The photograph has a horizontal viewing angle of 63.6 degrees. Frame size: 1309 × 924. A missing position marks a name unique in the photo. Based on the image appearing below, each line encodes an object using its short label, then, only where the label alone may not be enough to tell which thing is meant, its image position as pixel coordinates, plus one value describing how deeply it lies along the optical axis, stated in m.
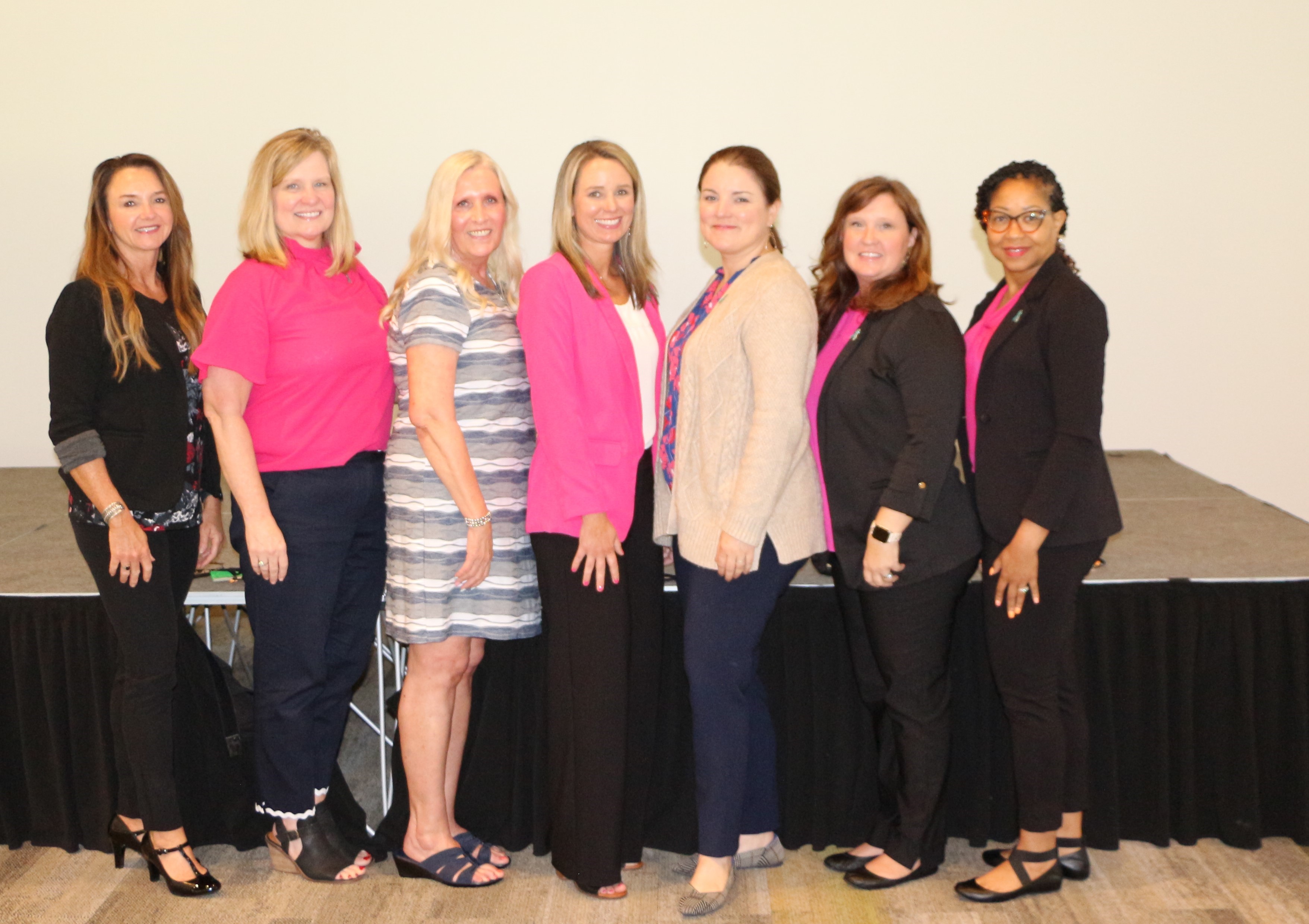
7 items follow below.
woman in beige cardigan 2.03
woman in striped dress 2.11
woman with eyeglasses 2.03
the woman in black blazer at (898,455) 2.05
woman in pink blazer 2.08
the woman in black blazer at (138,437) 2.12
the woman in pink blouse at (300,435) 2.15
